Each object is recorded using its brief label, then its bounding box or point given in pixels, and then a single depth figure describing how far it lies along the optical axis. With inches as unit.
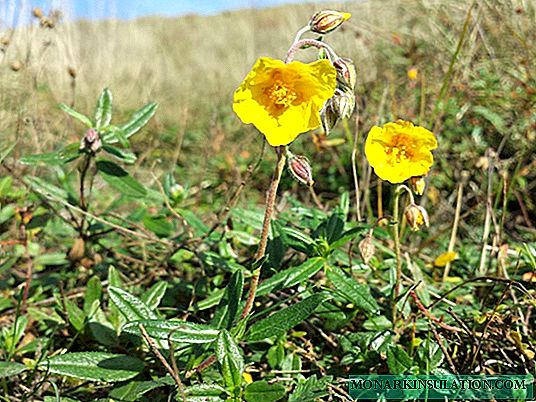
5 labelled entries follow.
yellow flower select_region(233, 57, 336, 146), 4.2
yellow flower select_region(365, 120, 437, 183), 5.2
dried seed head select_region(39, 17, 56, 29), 9.1
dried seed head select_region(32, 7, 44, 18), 9.6
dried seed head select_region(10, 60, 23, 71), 9.4
